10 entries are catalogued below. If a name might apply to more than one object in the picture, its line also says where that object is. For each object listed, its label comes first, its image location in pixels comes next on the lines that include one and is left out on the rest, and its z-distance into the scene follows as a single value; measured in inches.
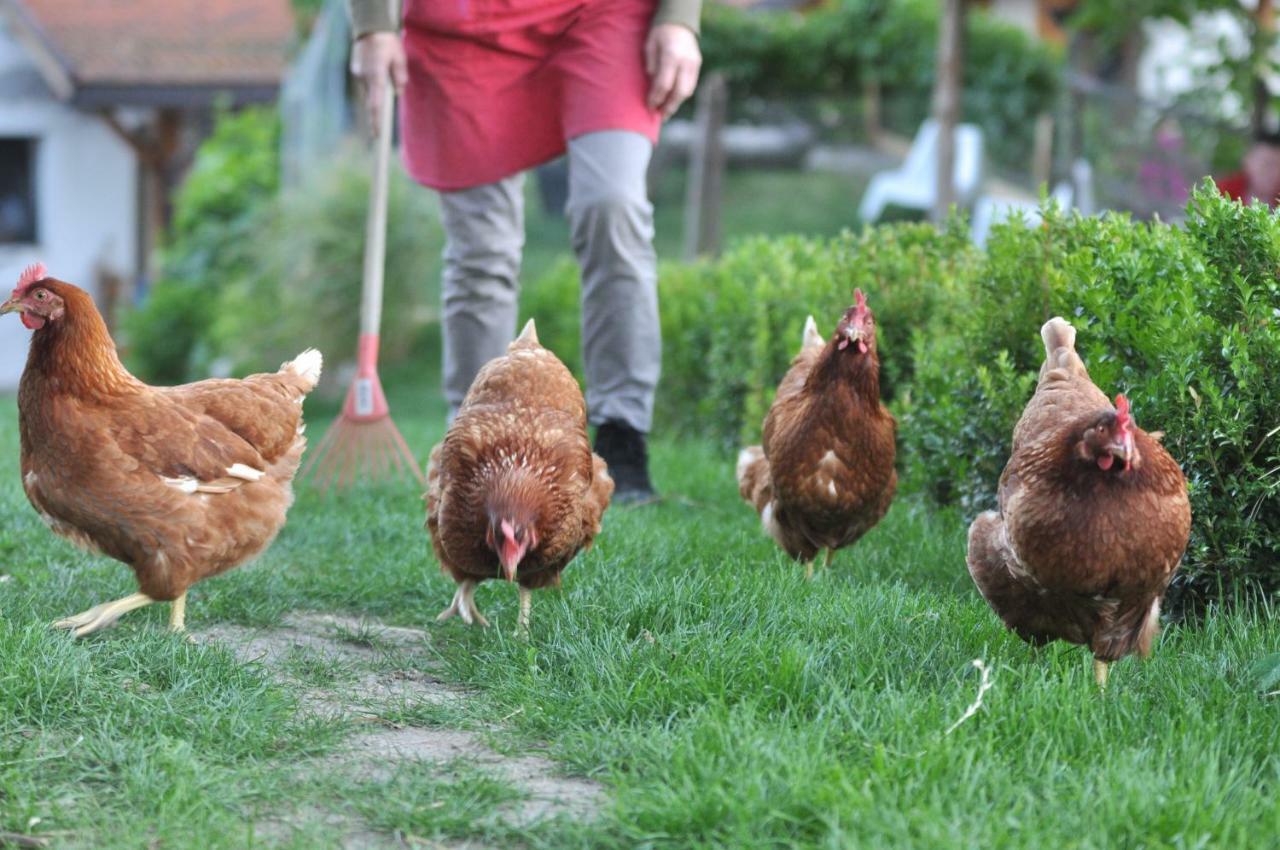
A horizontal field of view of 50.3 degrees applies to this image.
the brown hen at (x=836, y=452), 175.5
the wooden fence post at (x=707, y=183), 491.5
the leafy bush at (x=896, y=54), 855.1
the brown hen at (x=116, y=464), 148.9
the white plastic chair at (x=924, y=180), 646.5
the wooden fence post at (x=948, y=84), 416.2
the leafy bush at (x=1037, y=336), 152.4
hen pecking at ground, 151.9
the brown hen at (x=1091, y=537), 129.8
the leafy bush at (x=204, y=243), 593.0
